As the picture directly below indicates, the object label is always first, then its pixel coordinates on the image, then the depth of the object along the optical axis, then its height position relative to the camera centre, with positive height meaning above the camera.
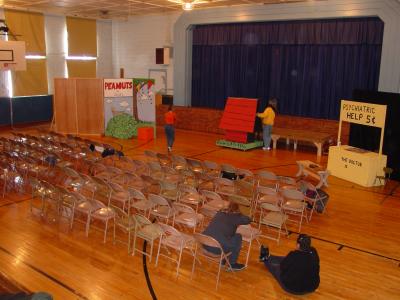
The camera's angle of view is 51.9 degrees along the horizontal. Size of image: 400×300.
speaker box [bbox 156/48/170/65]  19.08 +0.78
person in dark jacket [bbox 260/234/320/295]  5.22 -2.45
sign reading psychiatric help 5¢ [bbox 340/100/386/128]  9.92 -0.87
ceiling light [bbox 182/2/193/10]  13.91 +2.26
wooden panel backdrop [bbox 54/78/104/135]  15.78 -1.33
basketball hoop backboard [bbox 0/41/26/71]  15.92 +0.52
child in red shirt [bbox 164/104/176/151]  13.27 -1.69
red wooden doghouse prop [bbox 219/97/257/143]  13.86 -1.50
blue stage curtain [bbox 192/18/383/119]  14.45 +0.54
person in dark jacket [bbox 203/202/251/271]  5.59 -2.10
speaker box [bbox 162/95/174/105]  19.25 -1.24
